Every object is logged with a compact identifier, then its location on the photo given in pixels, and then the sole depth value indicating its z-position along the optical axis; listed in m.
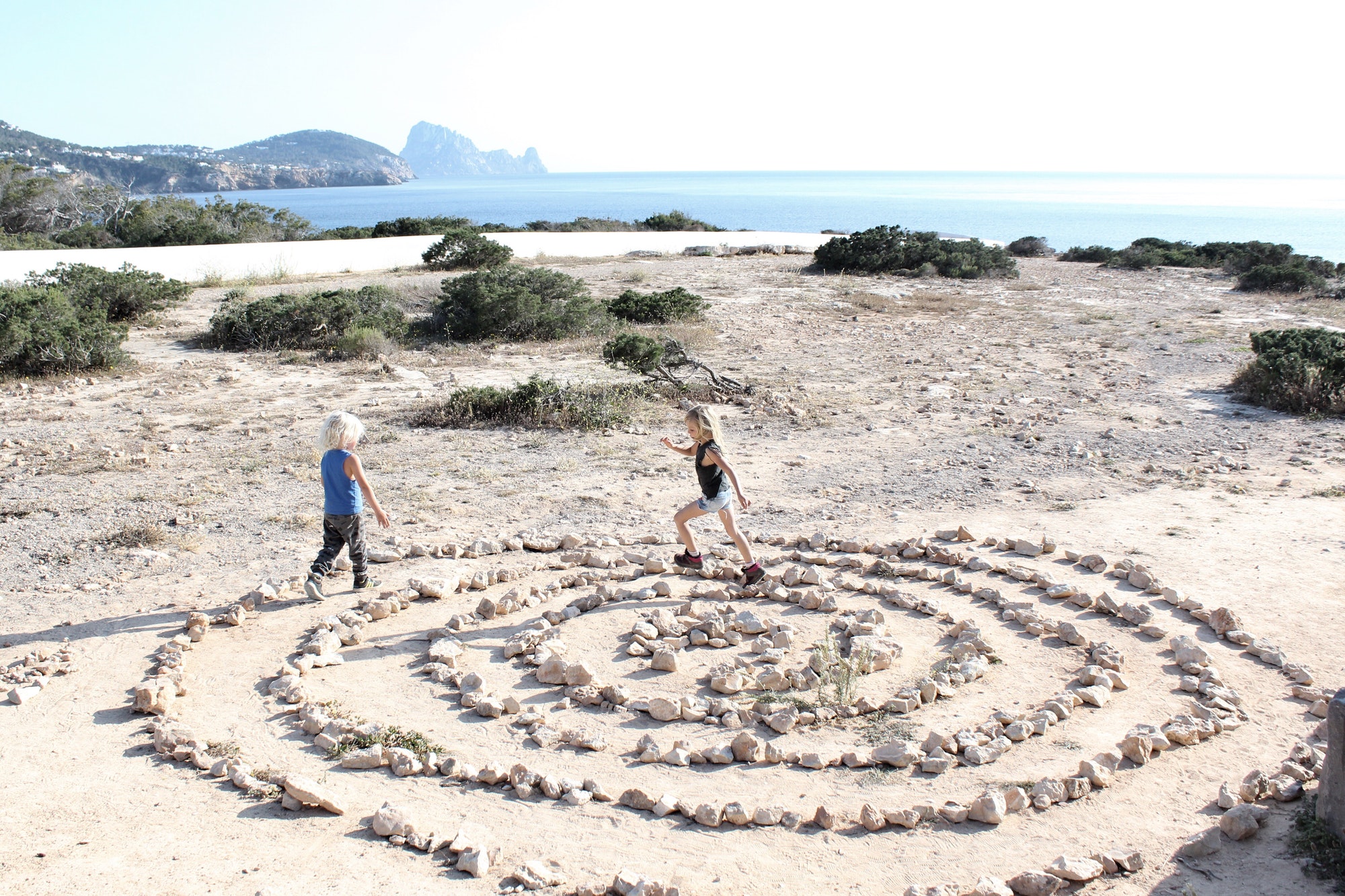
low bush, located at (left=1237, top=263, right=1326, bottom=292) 23.16
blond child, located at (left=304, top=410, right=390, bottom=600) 6.30
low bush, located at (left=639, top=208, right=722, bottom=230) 44.56
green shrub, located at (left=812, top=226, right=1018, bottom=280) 27.92
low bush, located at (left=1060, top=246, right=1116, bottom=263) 33.28
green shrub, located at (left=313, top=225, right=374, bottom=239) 36.22
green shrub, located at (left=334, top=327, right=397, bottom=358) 14.59
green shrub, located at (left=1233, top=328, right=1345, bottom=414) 11.16
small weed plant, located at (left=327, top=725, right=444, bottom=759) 4.52
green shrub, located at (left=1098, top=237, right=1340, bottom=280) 23.53
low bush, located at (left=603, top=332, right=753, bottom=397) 12.27
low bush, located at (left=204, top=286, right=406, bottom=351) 15.34
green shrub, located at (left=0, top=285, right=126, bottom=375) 12.60
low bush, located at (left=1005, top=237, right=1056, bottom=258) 36.44
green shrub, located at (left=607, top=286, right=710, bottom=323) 17.56
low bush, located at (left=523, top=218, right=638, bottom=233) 43.72
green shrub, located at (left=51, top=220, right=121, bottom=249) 31.09
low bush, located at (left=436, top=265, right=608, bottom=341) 16.19
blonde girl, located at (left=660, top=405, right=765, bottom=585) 6.47
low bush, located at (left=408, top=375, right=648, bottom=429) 10.75
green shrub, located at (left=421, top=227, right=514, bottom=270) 26.58
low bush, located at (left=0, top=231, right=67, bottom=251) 25.44
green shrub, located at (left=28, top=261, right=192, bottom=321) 16.77
